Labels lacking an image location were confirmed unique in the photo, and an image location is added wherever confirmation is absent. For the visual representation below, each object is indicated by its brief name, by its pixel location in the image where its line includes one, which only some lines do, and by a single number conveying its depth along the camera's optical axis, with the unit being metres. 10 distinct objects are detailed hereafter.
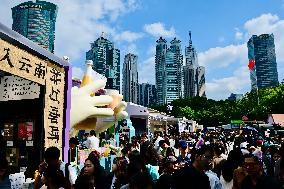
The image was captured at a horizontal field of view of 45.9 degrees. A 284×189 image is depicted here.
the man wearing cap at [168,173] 4.44
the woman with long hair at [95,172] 4.67
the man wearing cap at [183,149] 8.56
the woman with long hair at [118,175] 4.88
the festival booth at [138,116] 25.19
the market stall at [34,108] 6.79
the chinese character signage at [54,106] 6.98
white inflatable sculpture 10.12
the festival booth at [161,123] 31.91
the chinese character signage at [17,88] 7.20
